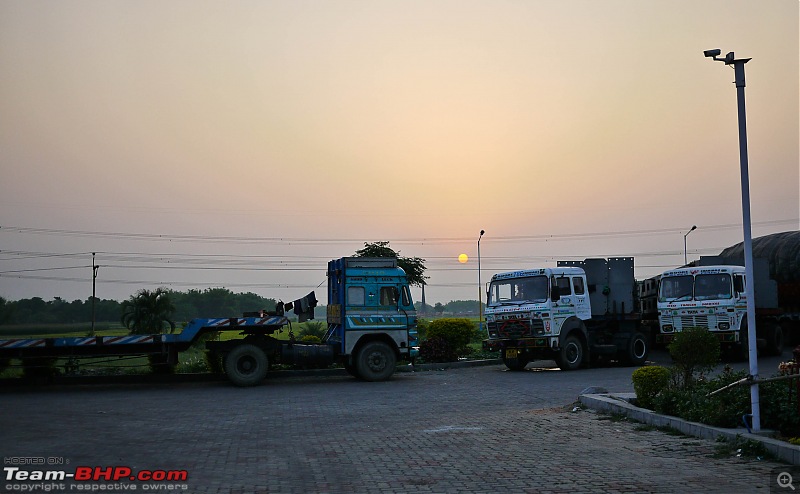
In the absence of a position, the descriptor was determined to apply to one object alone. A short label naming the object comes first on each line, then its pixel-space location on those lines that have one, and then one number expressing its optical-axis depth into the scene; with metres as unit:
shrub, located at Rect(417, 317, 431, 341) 35.16
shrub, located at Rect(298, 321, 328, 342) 31.84
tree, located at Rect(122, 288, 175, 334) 33.88
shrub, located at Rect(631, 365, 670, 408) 13.02
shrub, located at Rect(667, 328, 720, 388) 12.85
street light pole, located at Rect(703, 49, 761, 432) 10.06
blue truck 20.58
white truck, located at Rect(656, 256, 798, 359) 25.53
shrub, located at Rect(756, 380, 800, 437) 9.70
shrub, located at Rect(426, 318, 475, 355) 27.81
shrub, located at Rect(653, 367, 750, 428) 10.69
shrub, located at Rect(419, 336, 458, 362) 27.34
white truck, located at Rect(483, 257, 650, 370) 23.58
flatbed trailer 19.64
